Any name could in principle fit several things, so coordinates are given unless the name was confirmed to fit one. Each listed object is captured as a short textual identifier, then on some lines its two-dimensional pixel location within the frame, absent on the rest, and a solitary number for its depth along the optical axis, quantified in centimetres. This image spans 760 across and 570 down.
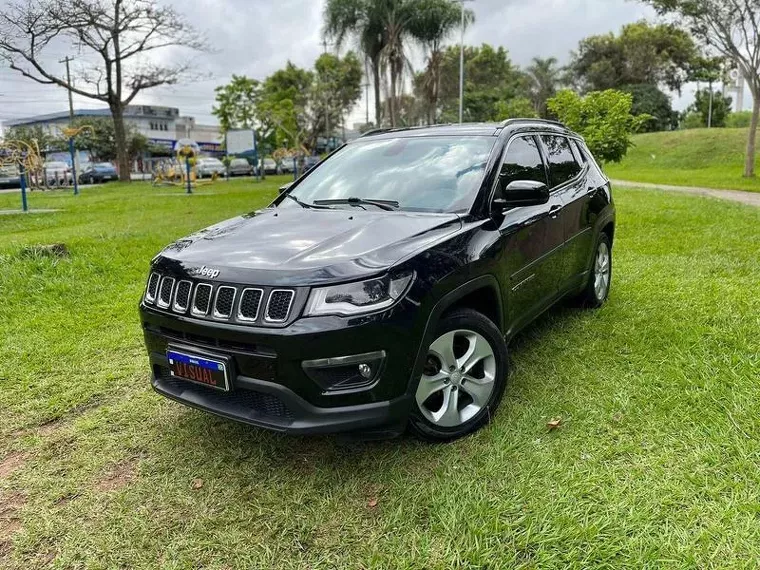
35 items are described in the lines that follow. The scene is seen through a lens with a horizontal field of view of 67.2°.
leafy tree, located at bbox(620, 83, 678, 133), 4212
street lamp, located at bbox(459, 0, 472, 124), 2664
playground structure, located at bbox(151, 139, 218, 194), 2353
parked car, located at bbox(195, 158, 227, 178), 3778
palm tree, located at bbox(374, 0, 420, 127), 2638
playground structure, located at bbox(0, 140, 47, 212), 1378
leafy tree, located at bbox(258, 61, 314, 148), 3709
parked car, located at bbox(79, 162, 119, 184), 3053
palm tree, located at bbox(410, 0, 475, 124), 2664
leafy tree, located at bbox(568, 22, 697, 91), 4488
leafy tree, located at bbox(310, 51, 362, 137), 3938
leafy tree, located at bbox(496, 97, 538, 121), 3216
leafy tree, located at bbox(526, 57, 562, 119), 5056
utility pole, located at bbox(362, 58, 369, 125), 2764
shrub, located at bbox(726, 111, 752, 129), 4019
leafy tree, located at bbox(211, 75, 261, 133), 3975
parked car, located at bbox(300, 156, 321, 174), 3799
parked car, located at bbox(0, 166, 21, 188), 2480
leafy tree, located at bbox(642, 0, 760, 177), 1711
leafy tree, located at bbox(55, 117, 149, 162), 4288
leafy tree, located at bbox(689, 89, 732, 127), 3952
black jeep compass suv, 245
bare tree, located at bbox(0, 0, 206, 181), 2259
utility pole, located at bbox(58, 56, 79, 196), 2148
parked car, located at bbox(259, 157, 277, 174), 4409
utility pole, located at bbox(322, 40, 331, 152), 4165
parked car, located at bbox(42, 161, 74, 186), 2570
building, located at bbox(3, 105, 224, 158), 6625
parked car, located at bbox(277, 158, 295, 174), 4288
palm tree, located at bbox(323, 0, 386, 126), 2636
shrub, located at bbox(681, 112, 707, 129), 4228
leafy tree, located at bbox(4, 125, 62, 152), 3862
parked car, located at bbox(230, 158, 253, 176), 4062
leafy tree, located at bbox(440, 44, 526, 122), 4775
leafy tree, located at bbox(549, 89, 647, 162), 1262
